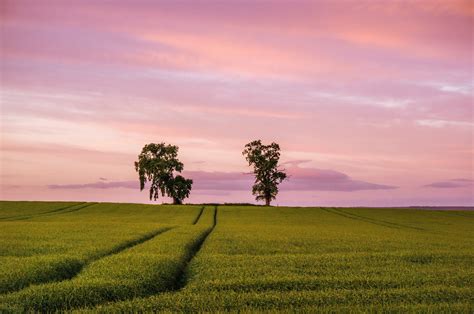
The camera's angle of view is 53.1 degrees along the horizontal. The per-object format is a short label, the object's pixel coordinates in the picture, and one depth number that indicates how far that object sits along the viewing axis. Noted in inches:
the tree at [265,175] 3794.3
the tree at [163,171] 3821.4
